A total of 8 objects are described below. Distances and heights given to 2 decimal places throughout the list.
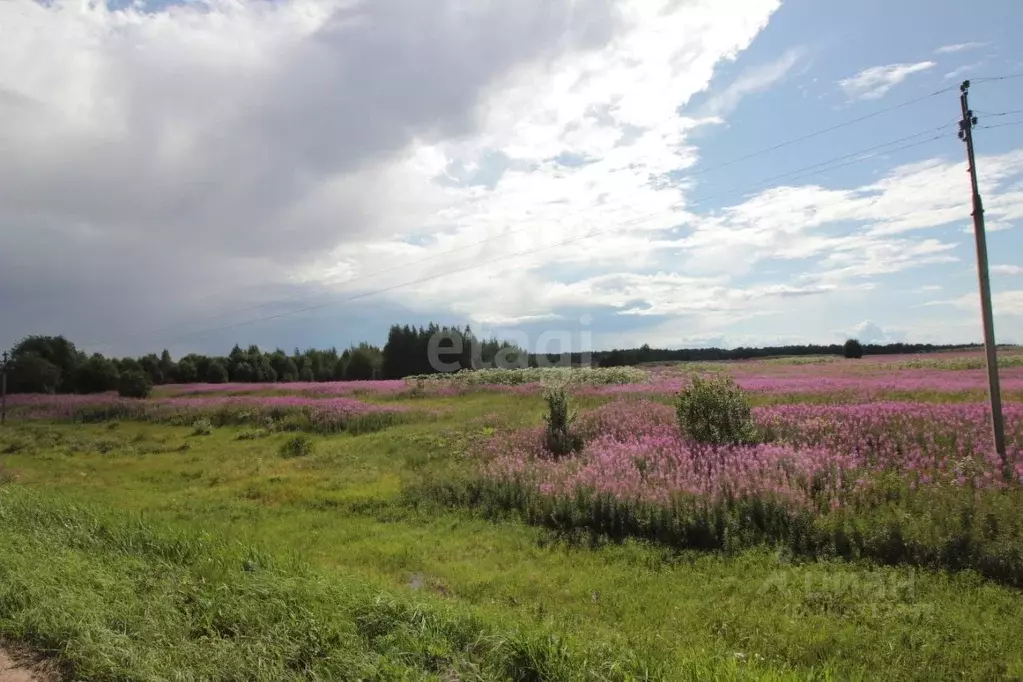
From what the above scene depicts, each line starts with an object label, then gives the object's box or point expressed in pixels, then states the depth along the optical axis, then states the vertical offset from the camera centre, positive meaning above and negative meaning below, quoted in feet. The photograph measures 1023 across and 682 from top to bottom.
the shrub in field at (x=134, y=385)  126.62 -0.63
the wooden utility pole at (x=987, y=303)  33.45 +2.44
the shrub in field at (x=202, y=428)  86.91 -7.21
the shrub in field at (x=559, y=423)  50.88 -5.24
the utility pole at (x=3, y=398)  106.01 -1.83
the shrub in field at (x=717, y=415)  43.21 -4.27
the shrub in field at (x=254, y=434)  79.25 -7.76
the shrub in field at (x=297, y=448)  65.67 -8.18
